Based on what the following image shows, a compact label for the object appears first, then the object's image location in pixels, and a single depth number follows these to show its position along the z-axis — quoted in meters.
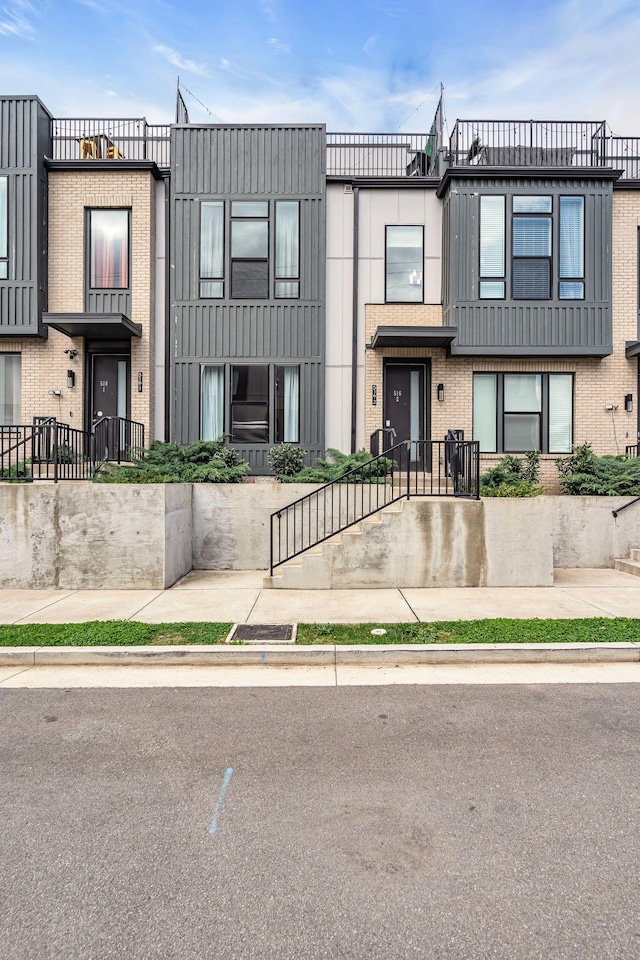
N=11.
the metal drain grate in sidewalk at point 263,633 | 6.28
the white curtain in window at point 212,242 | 12.75
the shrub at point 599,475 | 10.97
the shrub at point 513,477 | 9.52
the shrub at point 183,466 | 9.77
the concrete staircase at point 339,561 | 9.05
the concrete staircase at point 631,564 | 10.08
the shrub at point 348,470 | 10.43
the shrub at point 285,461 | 11.15
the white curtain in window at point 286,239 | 12.74
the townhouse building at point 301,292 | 12.38
